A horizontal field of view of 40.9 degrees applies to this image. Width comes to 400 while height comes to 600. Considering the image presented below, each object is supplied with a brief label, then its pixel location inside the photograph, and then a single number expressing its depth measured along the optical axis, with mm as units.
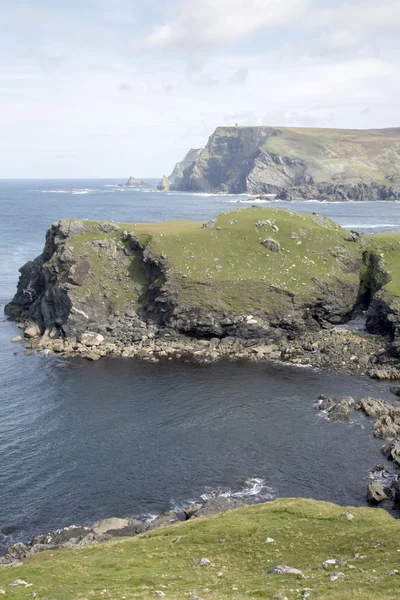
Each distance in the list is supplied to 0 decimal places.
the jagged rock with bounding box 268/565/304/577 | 33812
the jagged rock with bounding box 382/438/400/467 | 60078
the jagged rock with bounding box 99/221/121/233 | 117250
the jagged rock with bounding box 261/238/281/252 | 112000
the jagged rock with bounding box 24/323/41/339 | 106188
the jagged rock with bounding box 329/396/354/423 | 70625
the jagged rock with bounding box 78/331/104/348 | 99375
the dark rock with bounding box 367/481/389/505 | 52781
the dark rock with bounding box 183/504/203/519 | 50700
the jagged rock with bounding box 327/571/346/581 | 31359
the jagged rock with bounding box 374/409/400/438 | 66375
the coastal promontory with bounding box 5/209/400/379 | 96750
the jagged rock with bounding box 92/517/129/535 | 49188
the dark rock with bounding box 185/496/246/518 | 50344
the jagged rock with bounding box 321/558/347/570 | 34353
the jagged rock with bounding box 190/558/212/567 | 37406
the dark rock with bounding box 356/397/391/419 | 71375
